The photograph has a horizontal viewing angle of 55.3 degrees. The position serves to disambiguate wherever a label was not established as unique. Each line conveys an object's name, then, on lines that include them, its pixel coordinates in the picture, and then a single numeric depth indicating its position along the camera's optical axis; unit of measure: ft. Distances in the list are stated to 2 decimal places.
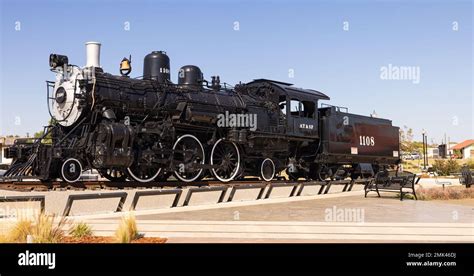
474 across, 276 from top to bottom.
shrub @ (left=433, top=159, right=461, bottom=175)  117.80
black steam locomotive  39.91
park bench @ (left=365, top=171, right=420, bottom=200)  38.02
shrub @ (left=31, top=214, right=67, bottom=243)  17.95
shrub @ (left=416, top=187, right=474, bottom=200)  39.73
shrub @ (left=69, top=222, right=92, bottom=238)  20.01
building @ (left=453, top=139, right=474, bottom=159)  253.44
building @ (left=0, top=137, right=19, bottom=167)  122.99
